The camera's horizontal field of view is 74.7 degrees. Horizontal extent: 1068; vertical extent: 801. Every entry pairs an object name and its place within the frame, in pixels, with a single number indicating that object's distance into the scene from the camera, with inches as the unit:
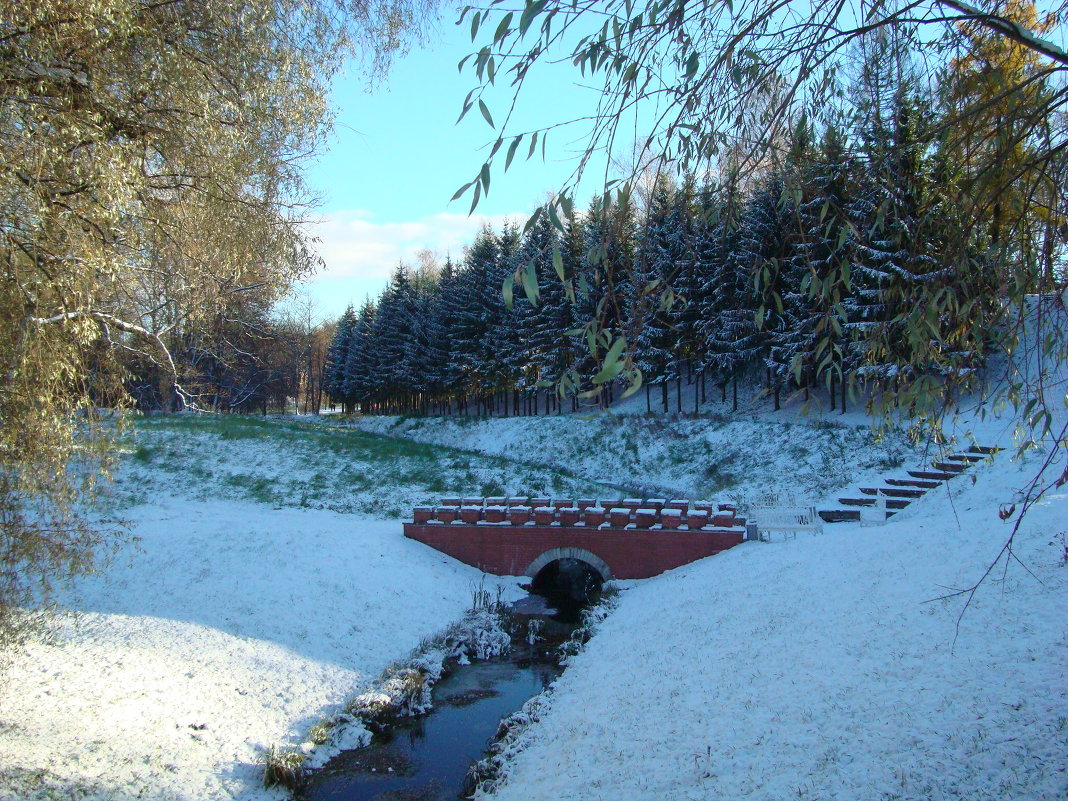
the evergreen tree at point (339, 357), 2431.1
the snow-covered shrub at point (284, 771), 317.1
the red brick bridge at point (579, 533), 613.0
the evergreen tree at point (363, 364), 2127.2
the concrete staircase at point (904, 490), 617.6
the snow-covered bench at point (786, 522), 589.6
